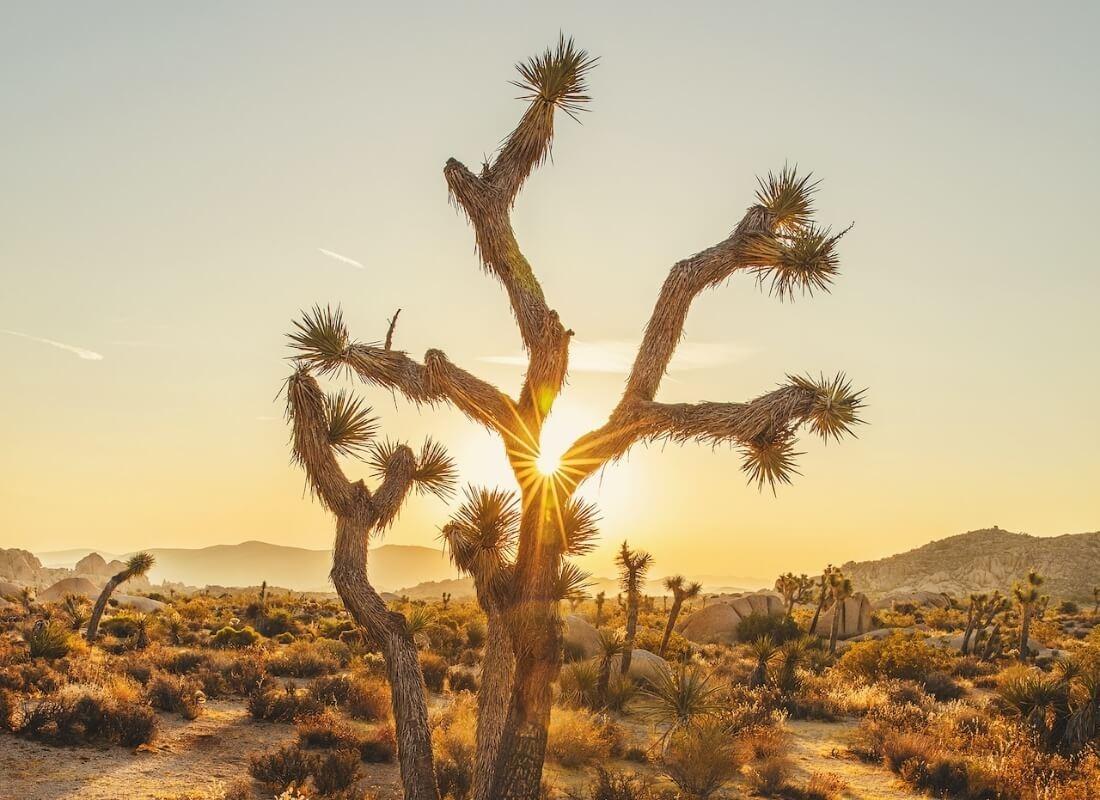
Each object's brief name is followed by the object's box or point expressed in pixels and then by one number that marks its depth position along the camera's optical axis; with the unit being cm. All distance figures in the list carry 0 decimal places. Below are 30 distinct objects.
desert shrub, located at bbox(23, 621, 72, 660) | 1719
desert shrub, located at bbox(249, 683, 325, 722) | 1438
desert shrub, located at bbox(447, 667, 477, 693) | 1876
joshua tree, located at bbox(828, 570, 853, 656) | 3312
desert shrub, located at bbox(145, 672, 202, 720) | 1403
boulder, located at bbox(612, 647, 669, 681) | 2012
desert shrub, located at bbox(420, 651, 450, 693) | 1891
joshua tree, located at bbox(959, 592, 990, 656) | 2939
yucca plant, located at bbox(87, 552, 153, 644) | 2286
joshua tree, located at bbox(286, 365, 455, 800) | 898
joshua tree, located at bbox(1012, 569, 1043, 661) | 2759
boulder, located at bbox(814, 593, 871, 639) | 3578
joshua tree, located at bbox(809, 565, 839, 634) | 3453
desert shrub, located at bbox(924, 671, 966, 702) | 1979
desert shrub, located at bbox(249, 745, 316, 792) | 1029
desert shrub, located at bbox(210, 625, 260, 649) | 2391
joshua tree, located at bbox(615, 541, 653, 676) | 2012
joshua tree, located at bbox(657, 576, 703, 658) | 2450
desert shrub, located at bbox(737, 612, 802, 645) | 3203
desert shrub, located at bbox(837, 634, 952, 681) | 2156
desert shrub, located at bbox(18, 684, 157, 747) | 1137
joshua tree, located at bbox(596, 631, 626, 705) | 1766
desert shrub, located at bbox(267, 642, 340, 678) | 1912
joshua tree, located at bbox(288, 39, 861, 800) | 809
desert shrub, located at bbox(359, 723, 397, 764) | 1227
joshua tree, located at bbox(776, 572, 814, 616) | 4169
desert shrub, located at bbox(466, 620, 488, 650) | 2592
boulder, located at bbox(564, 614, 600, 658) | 2384
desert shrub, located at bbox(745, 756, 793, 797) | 1148
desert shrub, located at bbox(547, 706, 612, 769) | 1253
